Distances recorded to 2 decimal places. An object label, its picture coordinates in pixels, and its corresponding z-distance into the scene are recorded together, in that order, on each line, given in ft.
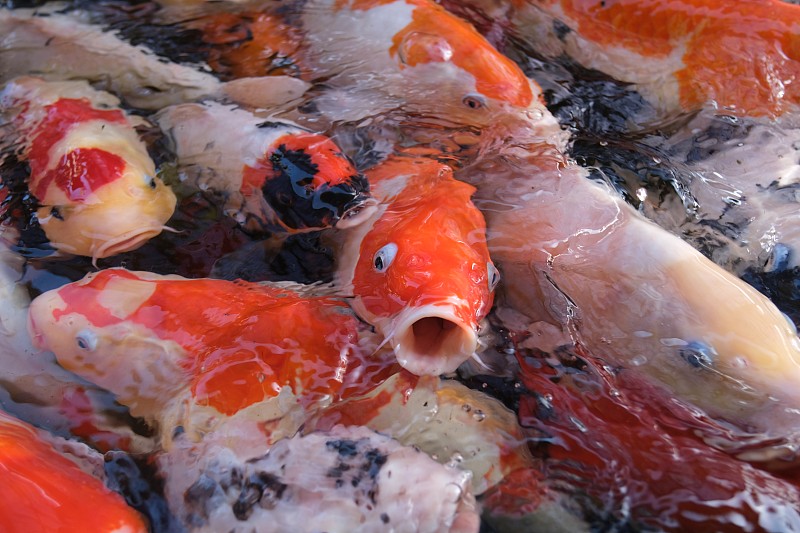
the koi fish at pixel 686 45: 3.51
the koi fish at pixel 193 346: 2.82
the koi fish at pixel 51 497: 2.54
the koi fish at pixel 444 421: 2.73
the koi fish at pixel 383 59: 3.44
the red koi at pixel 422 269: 2.73
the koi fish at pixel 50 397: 2.84
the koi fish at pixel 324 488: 2.54
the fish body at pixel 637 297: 2.72
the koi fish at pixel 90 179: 3.10
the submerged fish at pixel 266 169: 3.09
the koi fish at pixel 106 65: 3.56
